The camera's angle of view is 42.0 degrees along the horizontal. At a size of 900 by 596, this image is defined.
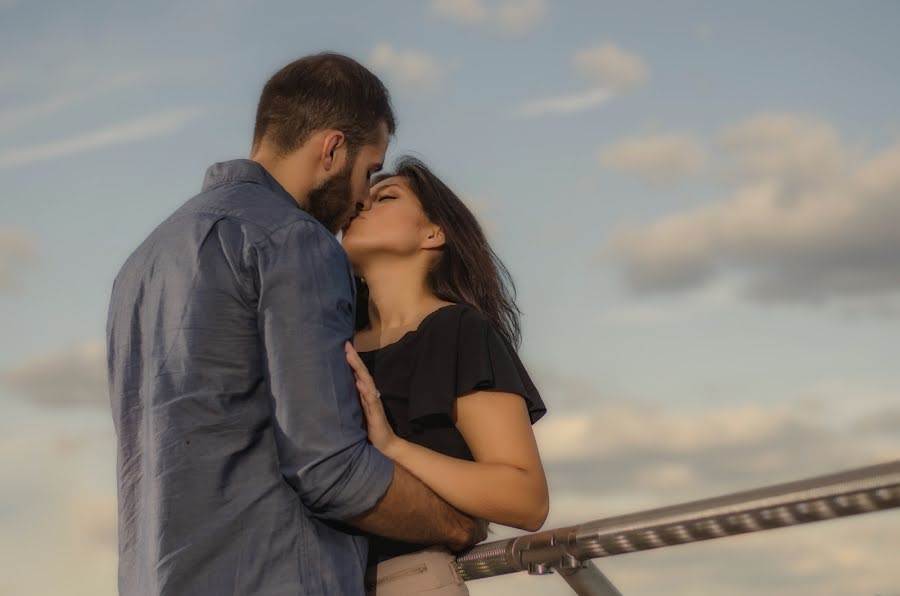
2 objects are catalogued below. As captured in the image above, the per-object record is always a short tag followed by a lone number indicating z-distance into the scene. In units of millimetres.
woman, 2992
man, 2494
